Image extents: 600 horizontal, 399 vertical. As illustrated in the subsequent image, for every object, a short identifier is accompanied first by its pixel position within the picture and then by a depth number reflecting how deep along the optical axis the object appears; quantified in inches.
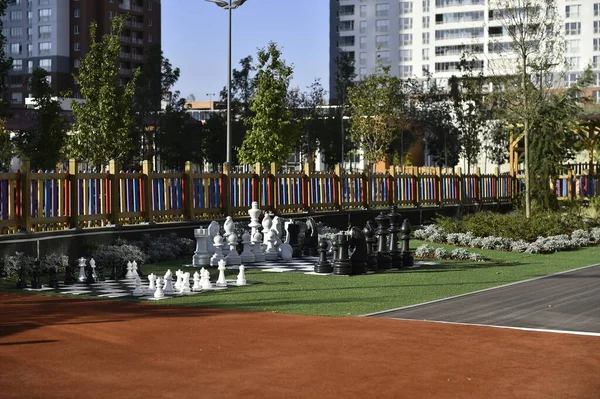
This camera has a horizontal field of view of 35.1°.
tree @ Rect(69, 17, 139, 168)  1889.8
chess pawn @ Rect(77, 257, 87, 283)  699.4
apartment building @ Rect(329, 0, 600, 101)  5408.5
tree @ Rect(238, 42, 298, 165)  2204.7
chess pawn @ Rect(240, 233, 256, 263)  872.9
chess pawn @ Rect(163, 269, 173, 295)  623.8
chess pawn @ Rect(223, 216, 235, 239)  856.3
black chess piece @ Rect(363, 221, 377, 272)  787.4
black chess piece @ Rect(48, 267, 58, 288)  674.2
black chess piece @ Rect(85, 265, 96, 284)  701.3
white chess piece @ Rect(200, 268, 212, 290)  653.9
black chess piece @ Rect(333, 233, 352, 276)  760.3
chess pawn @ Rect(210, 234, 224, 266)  823.5
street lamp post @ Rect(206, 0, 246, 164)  1285.7
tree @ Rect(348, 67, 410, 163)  2972.4
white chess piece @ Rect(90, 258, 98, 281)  707.4
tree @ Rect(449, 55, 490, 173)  3240.7
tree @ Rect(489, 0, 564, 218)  1386.6
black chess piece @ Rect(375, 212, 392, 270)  801.6
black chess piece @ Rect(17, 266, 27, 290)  674.8
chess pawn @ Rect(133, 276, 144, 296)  625.3
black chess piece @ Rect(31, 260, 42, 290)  673.6
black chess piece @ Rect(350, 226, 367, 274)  768.9
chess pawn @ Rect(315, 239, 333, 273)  773.9
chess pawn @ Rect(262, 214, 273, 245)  922.1
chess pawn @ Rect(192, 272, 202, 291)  646.3
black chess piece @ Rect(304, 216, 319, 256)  959.6
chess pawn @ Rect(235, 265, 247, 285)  686.1
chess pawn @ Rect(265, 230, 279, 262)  906.7
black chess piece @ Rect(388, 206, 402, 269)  812.0
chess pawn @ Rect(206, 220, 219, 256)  855.7
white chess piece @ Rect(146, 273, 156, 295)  624.4
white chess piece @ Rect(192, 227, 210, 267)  842.8
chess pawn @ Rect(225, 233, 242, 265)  840.6
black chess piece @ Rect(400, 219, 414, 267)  826.2
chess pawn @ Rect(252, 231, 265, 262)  889.5
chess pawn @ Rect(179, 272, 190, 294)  633.0
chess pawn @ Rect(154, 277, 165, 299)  606.2
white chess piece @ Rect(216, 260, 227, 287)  673.6
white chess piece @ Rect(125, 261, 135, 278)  706.2
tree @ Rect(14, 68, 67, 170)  2447.1
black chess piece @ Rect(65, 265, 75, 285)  693.9
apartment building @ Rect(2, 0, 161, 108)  5103.3
